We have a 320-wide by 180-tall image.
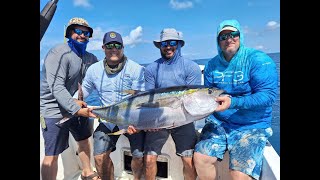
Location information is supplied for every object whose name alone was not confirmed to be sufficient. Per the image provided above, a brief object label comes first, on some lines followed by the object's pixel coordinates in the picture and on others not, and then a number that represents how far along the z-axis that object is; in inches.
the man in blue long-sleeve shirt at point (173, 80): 84.2
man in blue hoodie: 76.5
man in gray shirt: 89.0
